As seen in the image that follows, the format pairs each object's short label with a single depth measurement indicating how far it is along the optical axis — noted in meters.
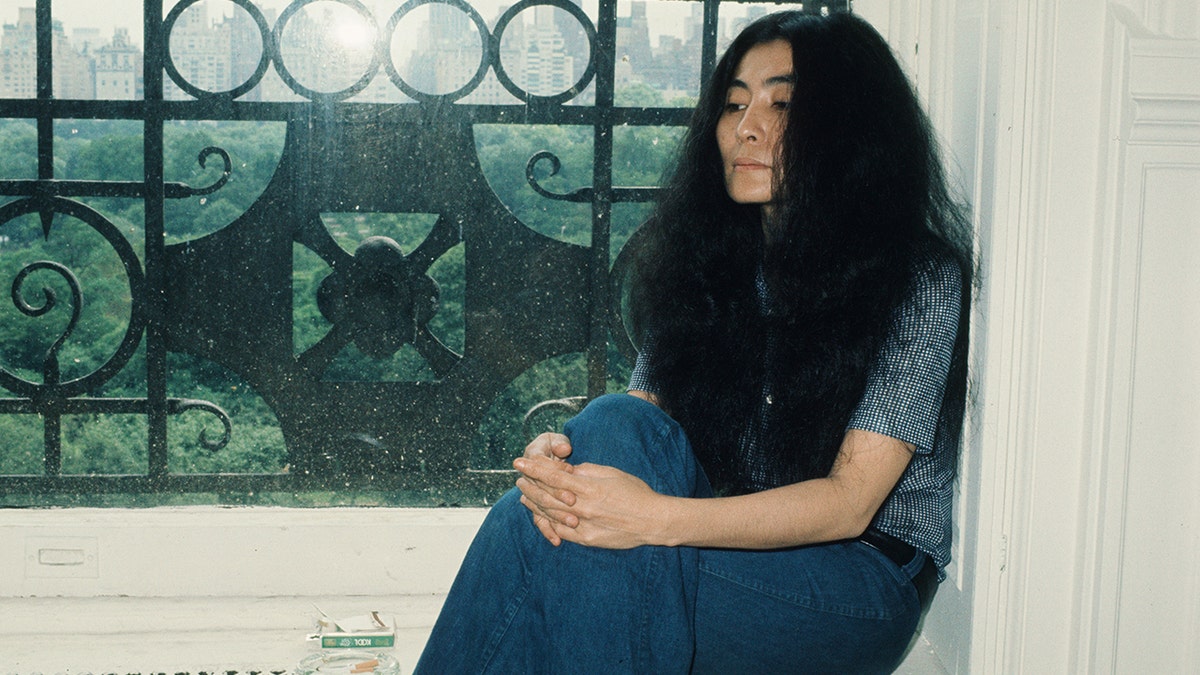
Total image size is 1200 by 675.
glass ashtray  1.71
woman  1.25
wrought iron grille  1.85
